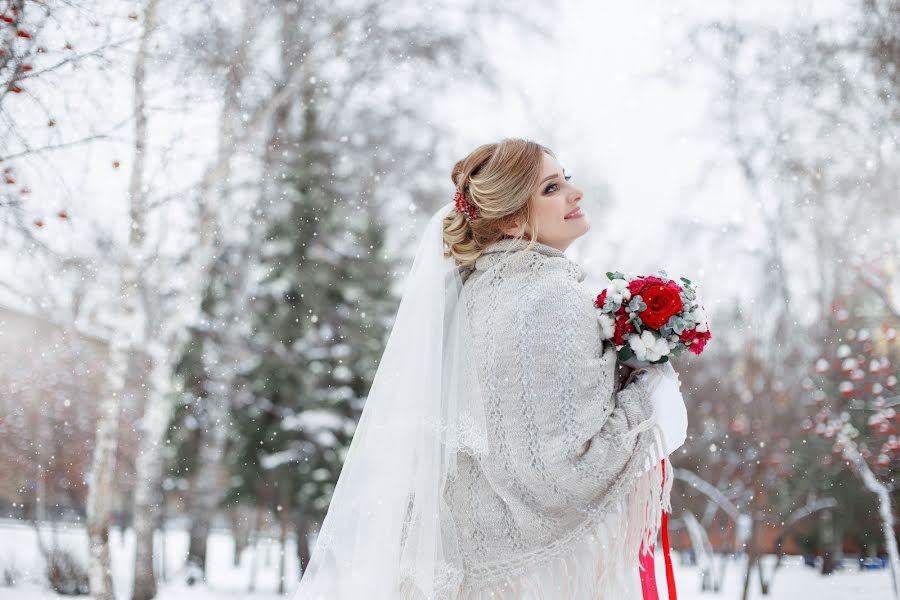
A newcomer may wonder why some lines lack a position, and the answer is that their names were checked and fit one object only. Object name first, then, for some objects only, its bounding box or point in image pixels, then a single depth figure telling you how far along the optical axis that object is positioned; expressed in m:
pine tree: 5.68
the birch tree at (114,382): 3.91
